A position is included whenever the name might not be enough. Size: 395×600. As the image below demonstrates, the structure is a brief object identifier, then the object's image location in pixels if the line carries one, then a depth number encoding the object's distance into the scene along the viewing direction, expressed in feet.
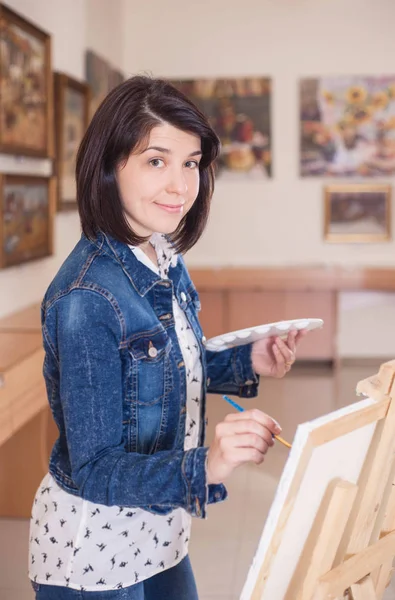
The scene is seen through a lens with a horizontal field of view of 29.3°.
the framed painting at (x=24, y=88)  13.92
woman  4.27
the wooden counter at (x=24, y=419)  11.23
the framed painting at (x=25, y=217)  14.14
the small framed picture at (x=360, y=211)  27.07
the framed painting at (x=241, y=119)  27.12
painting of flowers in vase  26.81
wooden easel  3.92
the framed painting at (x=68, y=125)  17.54
